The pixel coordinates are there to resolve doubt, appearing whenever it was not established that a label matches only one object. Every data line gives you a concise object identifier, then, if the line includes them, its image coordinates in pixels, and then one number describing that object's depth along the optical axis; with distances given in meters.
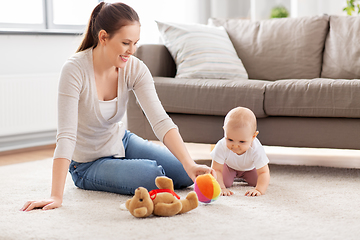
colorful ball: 3.14
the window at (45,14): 5.06
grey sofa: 3.73
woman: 3.21
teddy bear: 3.04
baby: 3.35
